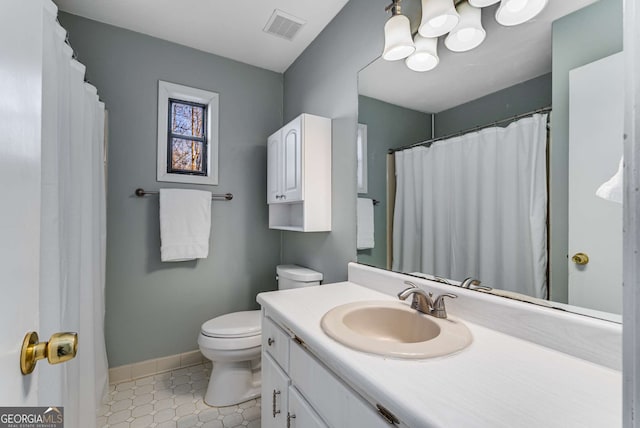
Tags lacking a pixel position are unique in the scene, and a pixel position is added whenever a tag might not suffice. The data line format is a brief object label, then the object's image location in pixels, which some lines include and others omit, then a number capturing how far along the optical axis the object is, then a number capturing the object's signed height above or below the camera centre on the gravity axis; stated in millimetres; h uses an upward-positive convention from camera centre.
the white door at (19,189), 400 +36
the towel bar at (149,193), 2023 +143
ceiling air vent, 1875 +1283
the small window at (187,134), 2131 +622
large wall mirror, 762 +189
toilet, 1702 -847
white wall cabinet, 1813 +296
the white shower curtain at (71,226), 907 -54
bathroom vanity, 548 -370
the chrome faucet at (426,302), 1019 -317
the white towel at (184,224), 2033 -78
